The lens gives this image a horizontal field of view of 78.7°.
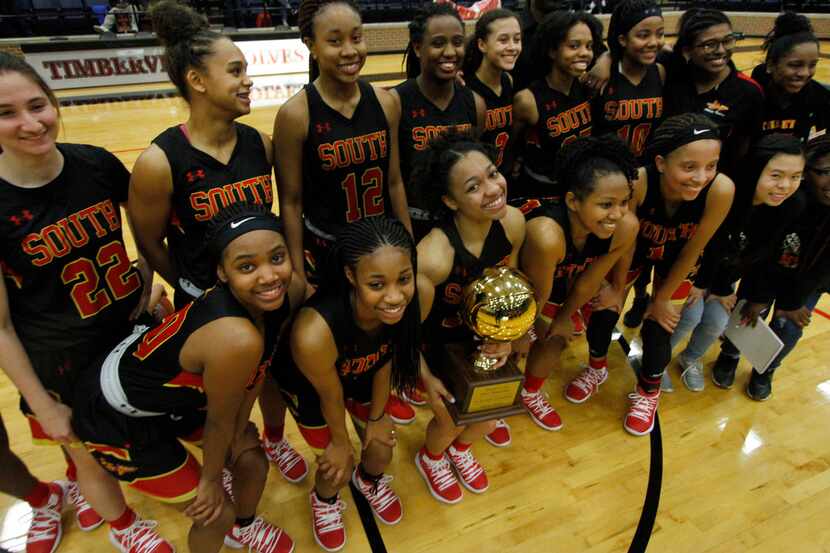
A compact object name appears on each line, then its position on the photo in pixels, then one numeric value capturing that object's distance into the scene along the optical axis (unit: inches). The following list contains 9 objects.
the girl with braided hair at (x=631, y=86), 99.9
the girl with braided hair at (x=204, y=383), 52.4
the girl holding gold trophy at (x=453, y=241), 67.8
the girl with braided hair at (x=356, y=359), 58.2
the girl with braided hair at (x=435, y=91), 86.2
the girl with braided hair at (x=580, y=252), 74.0
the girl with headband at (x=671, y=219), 78.3
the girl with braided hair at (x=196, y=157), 65.2
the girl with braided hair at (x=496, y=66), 94.7
